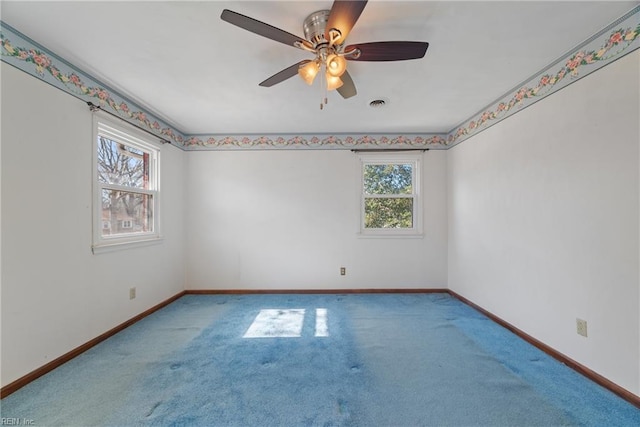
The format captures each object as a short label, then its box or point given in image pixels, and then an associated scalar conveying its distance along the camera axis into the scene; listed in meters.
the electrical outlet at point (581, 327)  1.81
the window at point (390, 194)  3.78
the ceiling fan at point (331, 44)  1.27
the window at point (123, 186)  2.34
